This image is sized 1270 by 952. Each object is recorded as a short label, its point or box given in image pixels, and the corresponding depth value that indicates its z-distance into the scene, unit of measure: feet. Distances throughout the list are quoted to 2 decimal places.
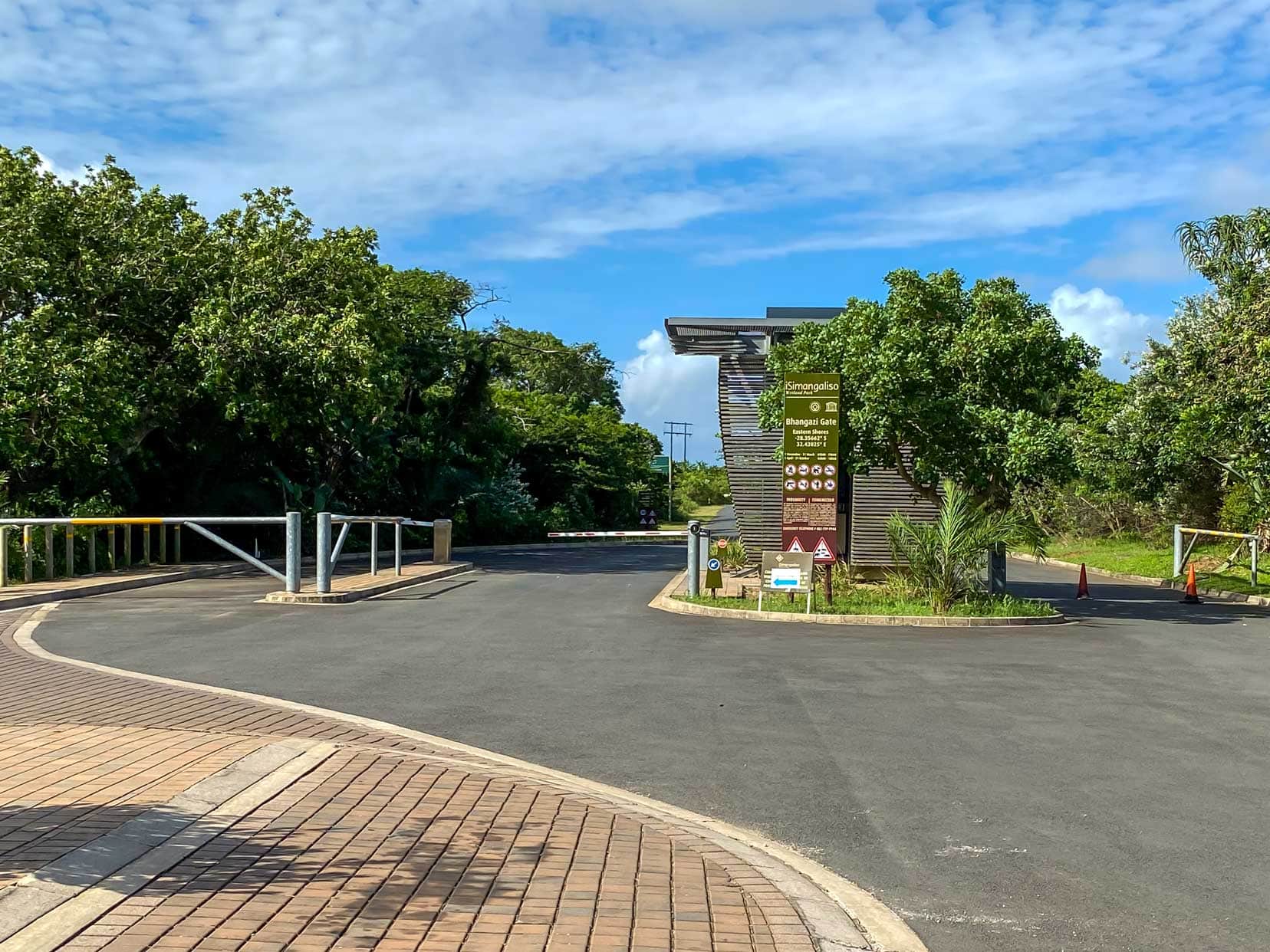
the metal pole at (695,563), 61.67
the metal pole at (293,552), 59.41
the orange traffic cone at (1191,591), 70.59
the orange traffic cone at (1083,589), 71.10
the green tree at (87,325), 73.72
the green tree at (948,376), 59.82
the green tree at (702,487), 319.88
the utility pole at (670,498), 249.96
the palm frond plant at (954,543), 56.85
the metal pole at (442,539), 92.48
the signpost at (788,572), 56.08
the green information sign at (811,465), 57.52
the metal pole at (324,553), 58.44
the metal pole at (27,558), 64.13
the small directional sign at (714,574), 61.21
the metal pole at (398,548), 73.71
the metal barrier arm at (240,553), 59.72
